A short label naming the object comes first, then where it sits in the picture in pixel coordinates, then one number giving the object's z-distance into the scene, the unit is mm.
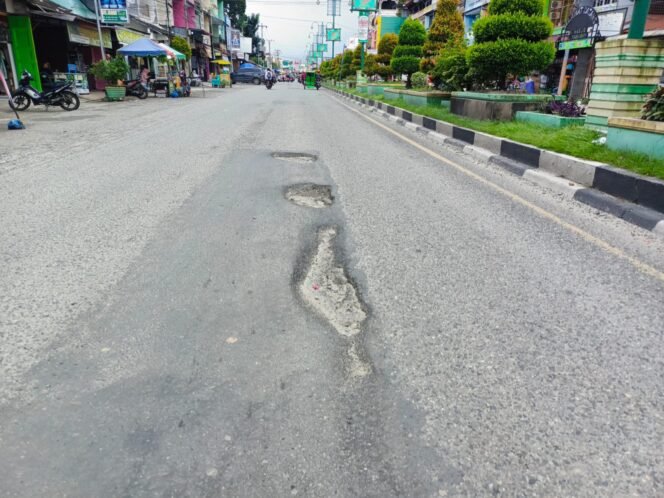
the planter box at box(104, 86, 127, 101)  20062
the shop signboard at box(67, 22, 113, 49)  21833
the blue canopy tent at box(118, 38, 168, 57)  21562
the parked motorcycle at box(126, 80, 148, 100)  22559
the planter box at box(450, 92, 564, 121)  10031
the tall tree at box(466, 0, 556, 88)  10148
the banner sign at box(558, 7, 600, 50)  19016
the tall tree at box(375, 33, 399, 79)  26297
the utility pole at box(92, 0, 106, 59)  19925
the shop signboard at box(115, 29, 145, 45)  26734
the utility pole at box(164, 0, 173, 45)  32072
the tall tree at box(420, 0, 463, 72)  17688
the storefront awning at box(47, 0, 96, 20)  19930
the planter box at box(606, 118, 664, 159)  5387
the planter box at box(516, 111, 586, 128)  8438
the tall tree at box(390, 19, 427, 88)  20641
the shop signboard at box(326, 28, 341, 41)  62750
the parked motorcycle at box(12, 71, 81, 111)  14180
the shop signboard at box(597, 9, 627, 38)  19188
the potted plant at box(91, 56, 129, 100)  19750
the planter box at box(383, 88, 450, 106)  14859
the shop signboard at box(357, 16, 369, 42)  41344
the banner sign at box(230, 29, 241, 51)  80875
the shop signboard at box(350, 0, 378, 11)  44125
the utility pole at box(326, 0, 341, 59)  63969
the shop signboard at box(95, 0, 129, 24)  20250
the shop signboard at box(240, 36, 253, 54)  85025
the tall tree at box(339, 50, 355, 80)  49594
